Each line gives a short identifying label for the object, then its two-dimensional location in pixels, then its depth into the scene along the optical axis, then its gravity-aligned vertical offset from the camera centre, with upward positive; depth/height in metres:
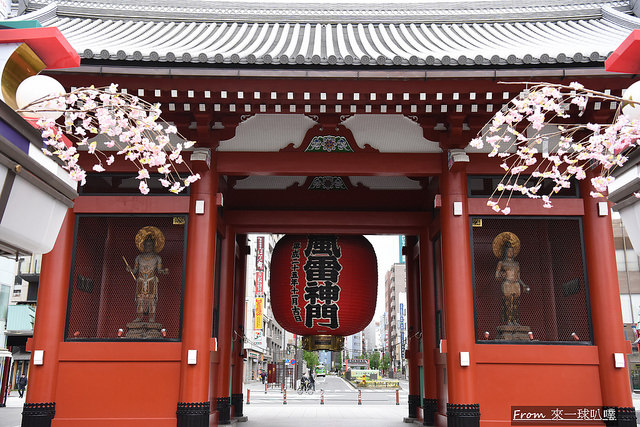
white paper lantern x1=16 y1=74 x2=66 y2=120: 3.49 +1.62
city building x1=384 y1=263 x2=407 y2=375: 84.31 +5.04
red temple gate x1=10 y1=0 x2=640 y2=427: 7.04 +1.86
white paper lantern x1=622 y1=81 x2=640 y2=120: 3.64 +1.64
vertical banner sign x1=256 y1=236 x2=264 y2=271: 40.12 +6.11
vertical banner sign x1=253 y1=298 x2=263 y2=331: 42.97 +1.72
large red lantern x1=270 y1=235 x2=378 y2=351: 9.65 +0.92
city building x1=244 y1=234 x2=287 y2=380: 43.04 +1.70
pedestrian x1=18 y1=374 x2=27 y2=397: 25.74 -2.39
